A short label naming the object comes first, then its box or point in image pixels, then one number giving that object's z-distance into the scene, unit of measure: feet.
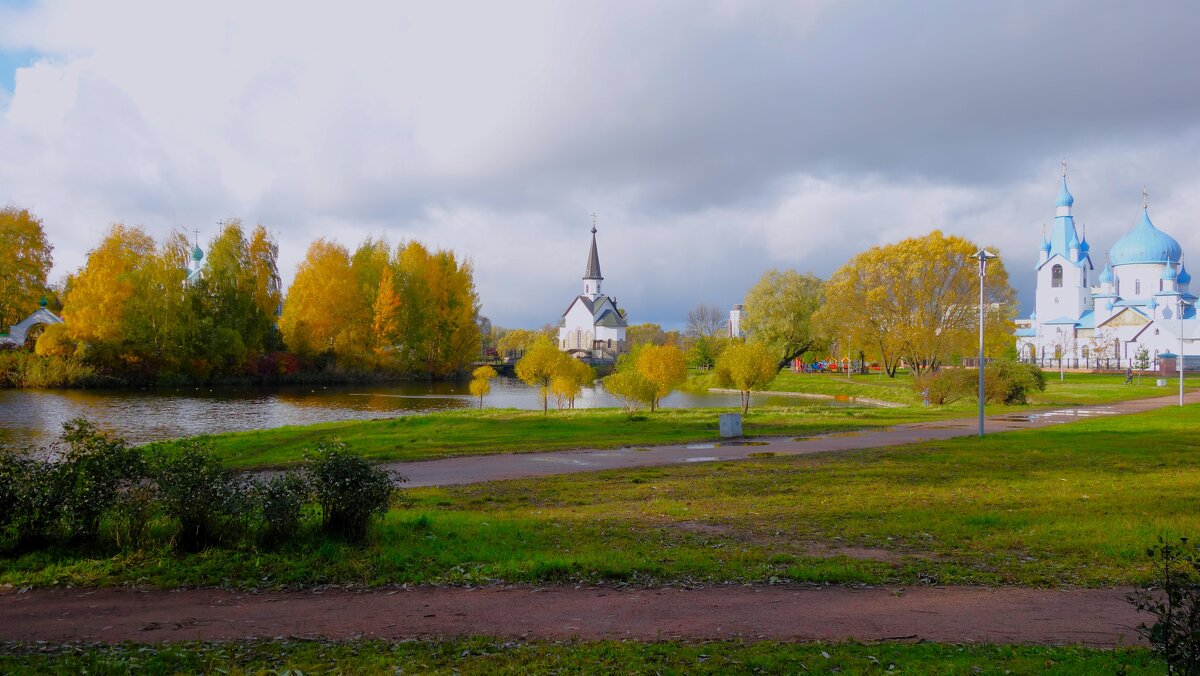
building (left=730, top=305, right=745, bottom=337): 471.13
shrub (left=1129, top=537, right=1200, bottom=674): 12.54
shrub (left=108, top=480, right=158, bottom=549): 29.04
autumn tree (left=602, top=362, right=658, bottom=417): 101.30
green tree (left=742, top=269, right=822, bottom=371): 246.88
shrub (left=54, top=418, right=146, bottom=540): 28.84
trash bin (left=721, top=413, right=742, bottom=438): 79.25
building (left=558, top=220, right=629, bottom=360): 429.38
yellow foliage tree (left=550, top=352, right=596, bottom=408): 117.60
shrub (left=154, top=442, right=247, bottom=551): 28.68
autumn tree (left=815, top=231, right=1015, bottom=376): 162.40
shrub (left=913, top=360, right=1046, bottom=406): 121.39
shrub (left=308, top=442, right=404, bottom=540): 30.53
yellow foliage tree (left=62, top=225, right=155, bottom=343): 179.83
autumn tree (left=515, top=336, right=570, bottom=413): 118.73
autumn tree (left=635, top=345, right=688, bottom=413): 108.99
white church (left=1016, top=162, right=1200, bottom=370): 300.61
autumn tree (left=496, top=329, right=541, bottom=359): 480.23
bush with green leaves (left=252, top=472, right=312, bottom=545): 29.58
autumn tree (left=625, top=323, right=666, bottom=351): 451.53
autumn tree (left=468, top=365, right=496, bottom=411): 131.44
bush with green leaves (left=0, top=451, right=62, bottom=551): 28.43
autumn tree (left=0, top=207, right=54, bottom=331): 191.52
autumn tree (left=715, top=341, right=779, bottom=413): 105.09
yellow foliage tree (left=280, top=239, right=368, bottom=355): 218.18
